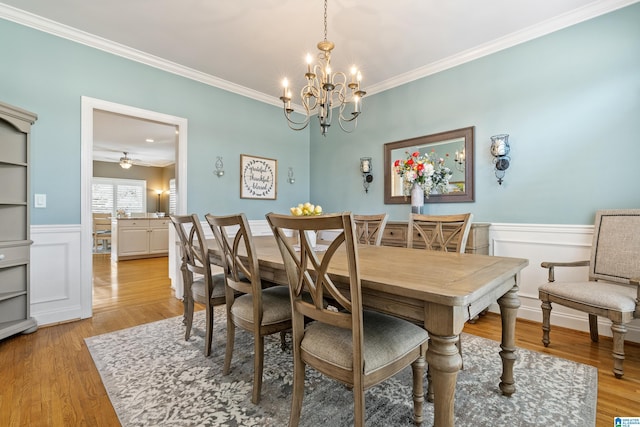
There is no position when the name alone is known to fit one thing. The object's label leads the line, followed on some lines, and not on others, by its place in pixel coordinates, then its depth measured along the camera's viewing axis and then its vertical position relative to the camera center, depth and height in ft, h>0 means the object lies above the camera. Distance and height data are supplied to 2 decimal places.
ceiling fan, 25.12 +4.30
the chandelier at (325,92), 6.49 +2.81
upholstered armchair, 6.05 -1.70
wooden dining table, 3.30 -1.03
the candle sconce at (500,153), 9.25 +1.89
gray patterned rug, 4.74 -3.29
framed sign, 13.32 +1.62
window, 27.43 +1.63
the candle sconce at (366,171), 12.98 +1.82
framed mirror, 10.22 +2.07
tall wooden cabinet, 7.69 -0.28
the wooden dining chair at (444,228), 6.78 -0.41
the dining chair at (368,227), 8.47 -0.44
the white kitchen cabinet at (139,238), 20.59 -1.88
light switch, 8.66 +0.31
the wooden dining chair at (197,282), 6.63 -1.72
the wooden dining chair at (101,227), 23.56 -1.24
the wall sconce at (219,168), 12.49 +1.87
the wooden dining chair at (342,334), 3.44 -1.68
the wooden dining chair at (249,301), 5.10 -1.71
